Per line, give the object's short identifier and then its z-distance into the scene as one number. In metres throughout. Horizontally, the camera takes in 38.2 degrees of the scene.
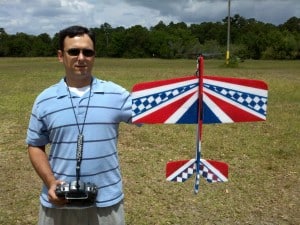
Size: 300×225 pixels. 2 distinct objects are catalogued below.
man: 2.33
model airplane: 2.46
